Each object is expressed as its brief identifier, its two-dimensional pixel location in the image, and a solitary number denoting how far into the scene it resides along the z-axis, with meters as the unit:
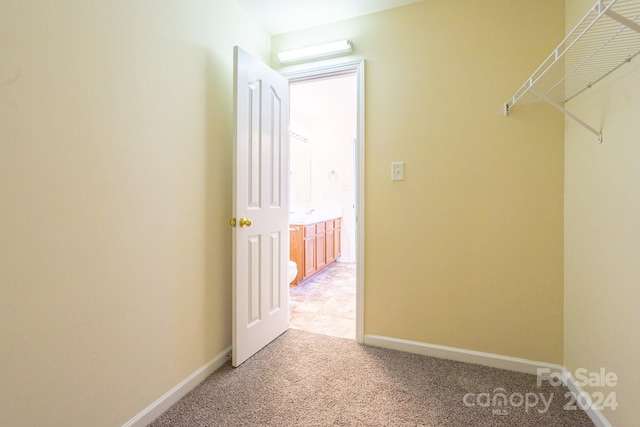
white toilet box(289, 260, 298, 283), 3.27
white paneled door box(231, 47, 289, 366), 1.83
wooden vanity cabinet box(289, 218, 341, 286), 3.71
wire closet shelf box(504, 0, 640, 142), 1.10
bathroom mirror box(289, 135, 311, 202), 4.79
